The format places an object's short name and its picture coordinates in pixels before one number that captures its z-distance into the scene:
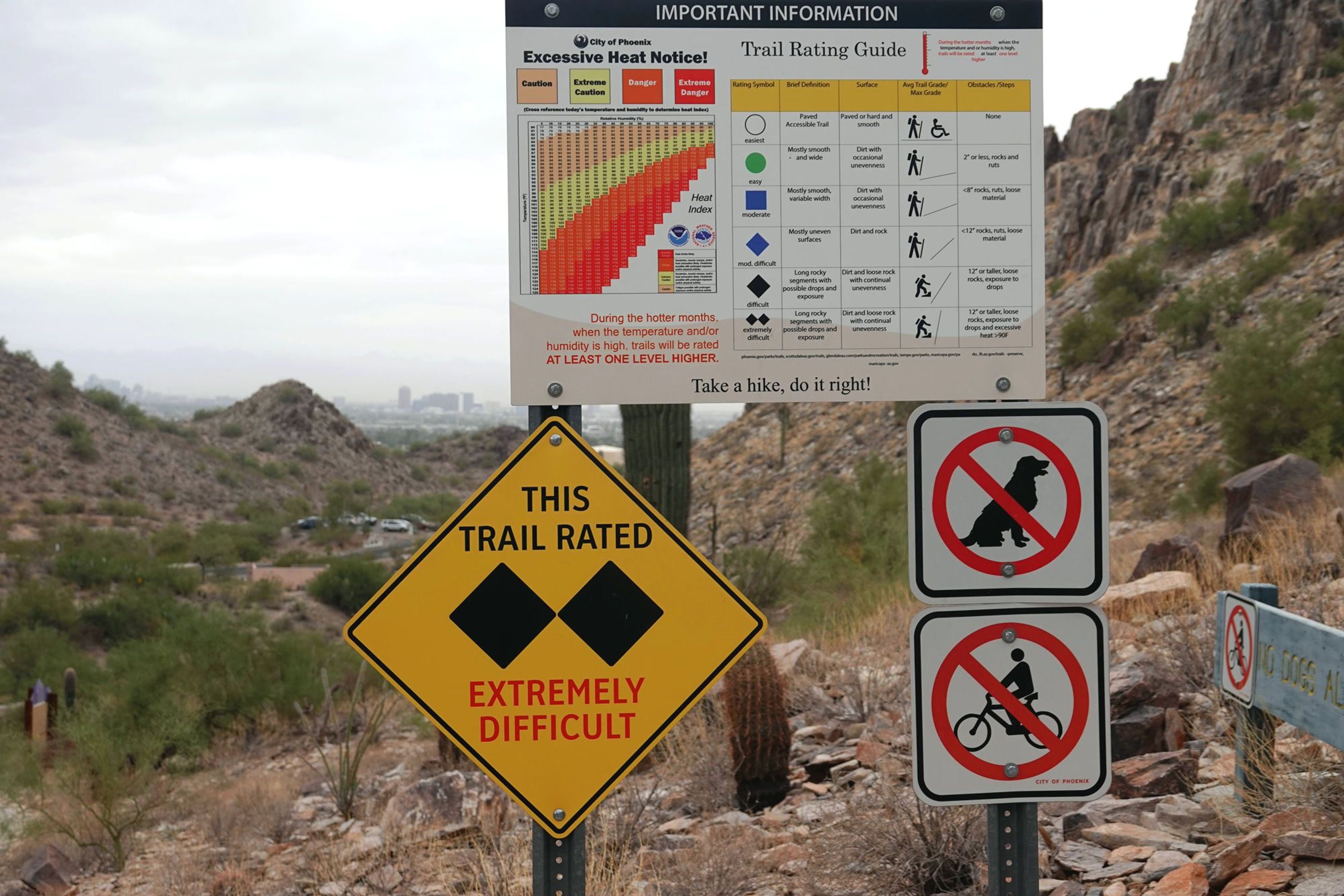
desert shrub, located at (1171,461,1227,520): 19.52
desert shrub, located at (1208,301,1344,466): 19.44
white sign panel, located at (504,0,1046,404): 3.18
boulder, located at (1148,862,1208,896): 4.14
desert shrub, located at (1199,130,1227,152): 38.75
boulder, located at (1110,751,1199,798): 5.49
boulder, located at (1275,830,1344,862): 4.19
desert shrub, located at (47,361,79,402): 50.72
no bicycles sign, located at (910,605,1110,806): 3.15
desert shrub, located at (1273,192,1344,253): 27.91
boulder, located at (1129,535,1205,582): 10.83
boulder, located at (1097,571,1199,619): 9.04
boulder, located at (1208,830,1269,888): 4.22
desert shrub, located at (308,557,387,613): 29.12
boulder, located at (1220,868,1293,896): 4.05
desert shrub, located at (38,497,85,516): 41.62
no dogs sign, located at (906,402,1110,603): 3.15
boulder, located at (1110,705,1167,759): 6.12
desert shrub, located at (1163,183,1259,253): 32.19
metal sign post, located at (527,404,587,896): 3.12
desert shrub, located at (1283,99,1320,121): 34.88
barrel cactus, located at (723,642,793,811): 6.70
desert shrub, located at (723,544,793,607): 16.23
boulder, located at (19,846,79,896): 8.03
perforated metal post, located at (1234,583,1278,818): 4.77
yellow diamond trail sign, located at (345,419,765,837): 3.06
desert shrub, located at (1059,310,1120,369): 31.17
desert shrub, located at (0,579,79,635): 26.27
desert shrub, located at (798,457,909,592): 15.62
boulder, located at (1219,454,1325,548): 11.44
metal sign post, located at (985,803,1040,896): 3.21
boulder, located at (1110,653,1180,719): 6.27
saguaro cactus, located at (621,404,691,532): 8.23
